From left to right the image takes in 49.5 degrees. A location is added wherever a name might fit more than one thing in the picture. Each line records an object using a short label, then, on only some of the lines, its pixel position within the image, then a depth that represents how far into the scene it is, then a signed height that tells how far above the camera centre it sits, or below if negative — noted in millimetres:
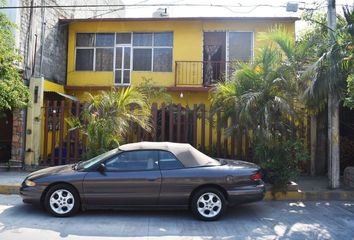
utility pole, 9375 +265
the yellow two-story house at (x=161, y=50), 15734 +3703
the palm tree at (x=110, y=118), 9617 +498
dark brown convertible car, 6883 -890
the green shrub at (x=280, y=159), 8773 -437
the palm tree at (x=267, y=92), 8883 +1144
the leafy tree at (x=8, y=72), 9961 +1676
